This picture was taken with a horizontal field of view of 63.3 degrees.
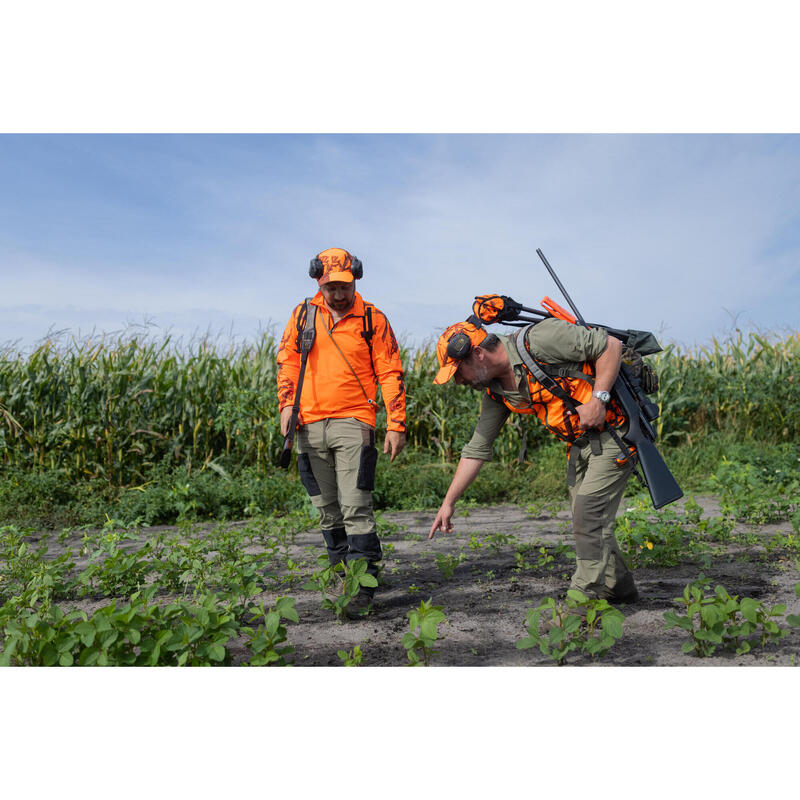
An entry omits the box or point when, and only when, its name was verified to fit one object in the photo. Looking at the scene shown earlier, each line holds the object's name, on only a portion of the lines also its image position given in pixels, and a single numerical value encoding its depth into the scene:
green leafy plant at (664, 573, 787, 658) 3.09
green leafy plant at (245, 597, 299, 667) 3.06
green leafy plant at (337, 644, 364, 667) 3.18
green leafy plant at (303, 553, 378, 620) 3.58
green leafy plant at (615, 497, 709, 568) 5.00
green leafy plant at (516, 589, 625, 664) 3.00
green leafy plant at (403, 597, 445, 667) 2.93
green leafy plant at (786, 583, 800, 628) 3.06
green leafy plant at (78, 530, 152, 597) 4.38
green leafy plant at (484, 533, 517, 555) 5.43
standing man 4.08
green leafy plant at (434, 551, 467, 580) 4.80
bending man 3.58
